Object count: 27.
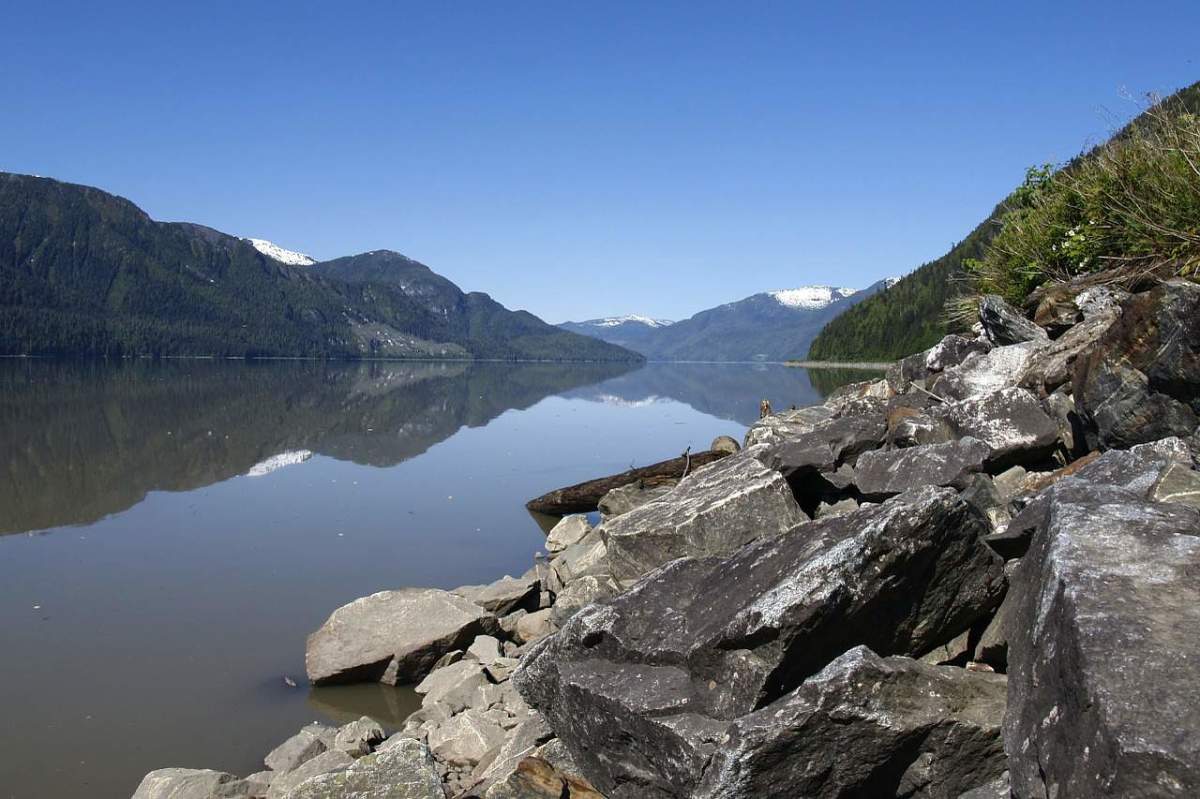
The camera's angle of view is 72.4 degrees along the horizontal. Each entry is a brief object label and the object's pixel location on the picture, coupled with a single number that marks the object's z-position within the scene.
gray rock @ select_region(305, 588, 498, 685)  11.52
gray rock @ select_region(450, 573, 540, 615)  13.27
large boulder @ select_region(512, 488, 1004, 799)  5.75
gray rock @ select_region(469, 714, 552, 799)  7.02
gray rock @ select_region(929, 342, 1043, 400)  13.30
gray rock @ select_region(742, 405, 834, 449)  17.99
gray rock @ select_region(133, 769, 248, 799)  7.88
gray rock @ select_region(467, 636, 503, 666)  11.32
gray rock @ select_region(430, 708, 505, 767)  8.22
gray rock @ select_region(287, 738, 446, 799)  6.90
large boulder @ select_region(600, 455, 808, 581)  10.61
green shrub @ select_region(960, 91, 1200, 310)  12.14
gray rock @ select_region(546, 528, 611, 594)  12.77
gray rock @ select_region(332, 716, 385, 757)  9.05
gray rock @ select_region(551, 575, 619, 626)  11.15
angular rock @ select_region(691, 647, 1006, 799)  5.08
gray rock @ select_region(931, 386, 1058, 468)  10.35
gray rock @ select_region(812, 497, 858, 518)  10.81
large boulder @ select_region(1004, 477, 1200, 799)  3.46
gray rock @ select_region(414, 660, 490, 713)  10.01
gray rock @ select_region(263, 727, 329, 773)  8.86
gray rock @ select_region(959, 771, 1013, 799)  4.68
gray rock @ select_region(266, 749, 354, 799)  8.04
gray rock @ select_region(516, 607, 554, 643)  11.78
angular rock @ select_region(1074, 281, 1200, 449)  8.18
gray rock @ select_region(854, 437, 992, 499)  9.62
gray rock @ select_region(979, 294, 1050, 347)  14.58
